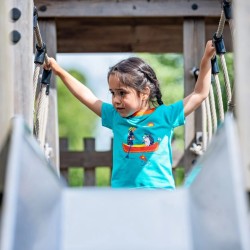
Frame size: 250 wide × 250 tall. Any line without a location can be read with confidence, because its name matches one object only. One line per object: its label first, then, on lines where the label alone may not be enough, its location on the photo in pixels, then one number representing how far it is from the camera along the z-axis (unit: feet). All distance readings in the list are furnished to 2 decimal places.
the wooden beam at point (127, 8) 14.32
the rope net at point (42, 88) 9.25
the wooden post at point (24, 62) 5.85
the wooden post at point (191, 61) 14.32
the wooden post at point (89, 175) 19.11
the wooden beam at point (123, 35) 15.38
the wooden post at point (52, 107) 13.93
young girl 9.57
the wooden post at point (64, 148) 19.25
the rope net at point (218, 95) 8.96
